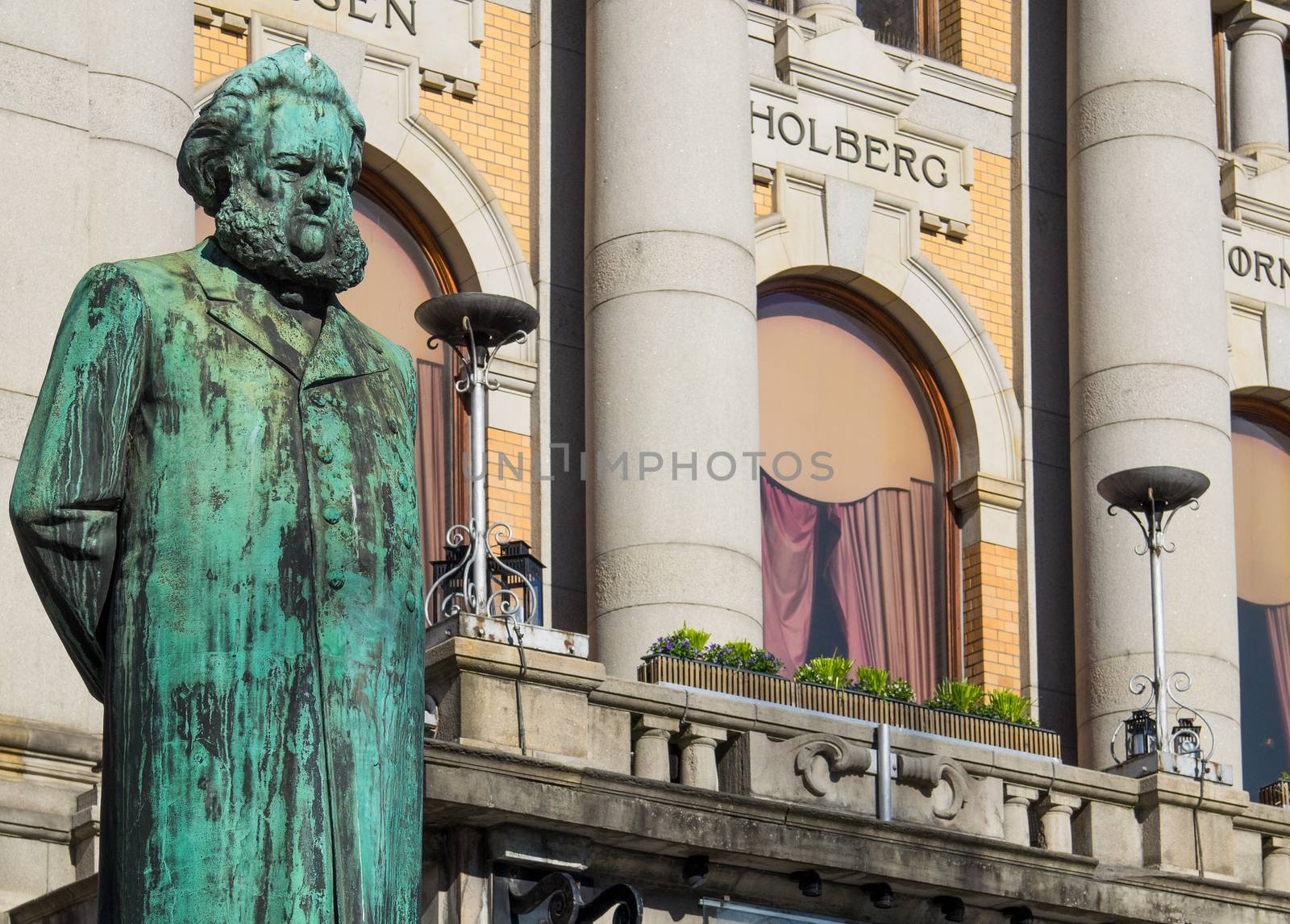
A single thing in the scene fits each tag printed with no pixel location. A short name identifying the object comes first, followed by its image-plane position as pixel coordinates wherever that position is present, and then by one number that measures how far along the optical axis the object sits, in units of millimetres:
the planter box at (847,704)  16828
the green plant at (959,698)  18375
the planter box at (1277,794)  21375
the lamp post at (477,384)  15078
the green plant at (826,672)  17656
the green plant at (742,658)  17312
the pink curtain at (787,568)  23469
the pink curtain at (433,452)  21750
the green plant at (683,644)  17359
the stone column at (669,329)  20094
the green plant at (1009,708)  18344
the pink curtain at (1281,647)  26484
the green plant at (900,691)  17938
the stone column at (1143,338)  23141
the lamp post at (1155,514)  18562
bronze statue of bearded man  4785
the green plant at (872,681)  17875
